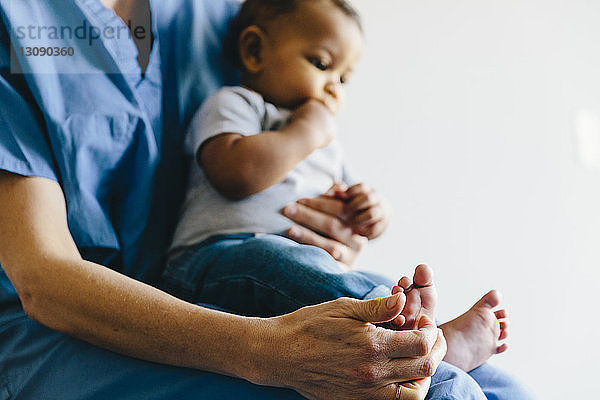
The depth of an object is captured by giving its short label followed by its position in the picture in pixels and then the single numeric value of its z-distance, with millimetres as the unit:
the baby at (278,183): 828
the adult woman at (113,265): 656
